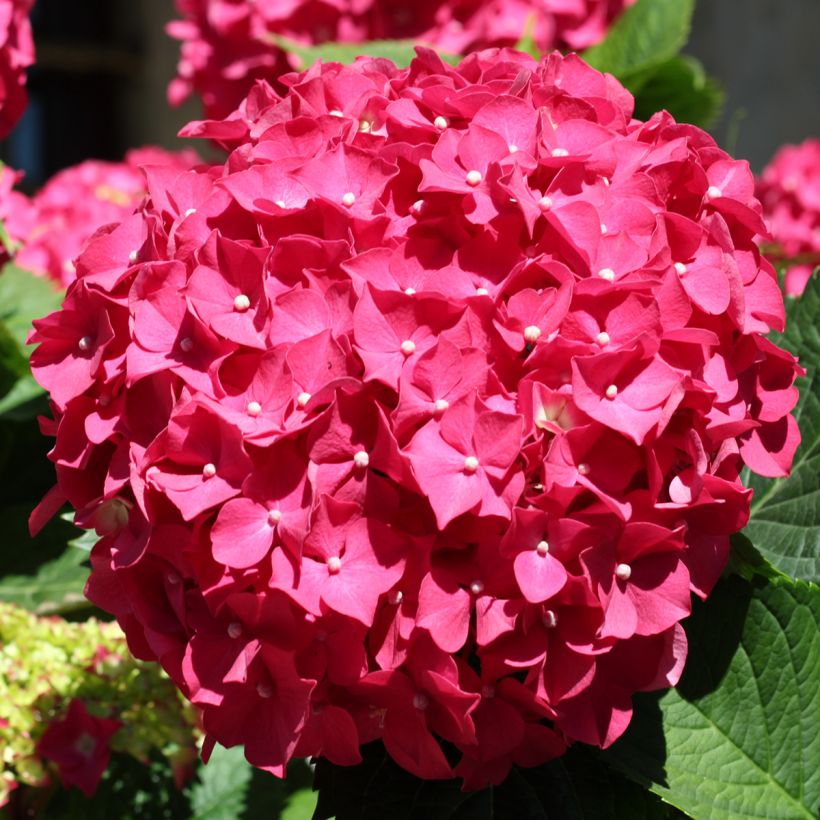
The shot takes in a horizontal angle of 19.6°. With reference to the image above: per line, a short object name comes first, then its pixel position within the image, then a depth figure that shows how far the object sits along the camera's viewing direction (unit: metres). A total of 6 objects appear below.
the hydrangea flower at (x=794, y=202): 2.01
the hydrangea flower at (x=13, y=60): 0.78
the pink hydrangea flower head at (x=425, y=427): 0.55
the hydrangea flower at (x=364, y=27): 1.09
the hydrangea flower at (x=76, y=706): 0.69
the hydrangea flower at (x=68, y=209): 1.16
